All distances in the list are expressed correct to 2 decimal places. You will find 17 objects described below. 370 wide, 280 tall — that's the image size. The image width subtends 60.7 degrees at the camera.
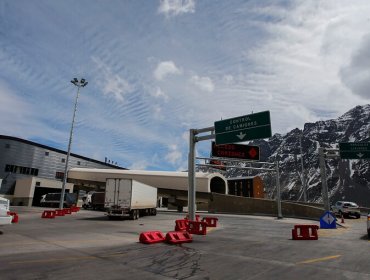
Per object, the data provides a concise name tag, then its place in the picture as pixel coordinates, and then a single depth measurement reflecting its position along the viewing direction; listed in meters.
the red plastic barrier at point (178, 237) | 13.15
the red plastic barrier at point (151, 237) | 12.85
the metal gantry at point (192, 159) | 18.97
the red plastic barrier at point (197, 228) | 16.98
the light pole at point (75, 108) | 34.92
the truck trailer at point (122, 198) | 27.75
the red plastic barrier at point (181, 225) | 18.02
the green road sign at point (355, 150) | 26.41
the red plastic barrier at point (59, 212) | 31.16
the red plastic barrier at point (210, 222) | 22.07
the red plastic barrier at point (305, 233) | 14.71
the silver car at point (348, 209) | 35.47
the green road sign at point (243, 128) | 18.03
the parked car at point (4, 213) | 12.63
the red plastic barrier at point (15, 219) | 21.83
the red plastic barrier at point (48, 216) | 27.79
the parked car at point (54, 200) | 50.78
